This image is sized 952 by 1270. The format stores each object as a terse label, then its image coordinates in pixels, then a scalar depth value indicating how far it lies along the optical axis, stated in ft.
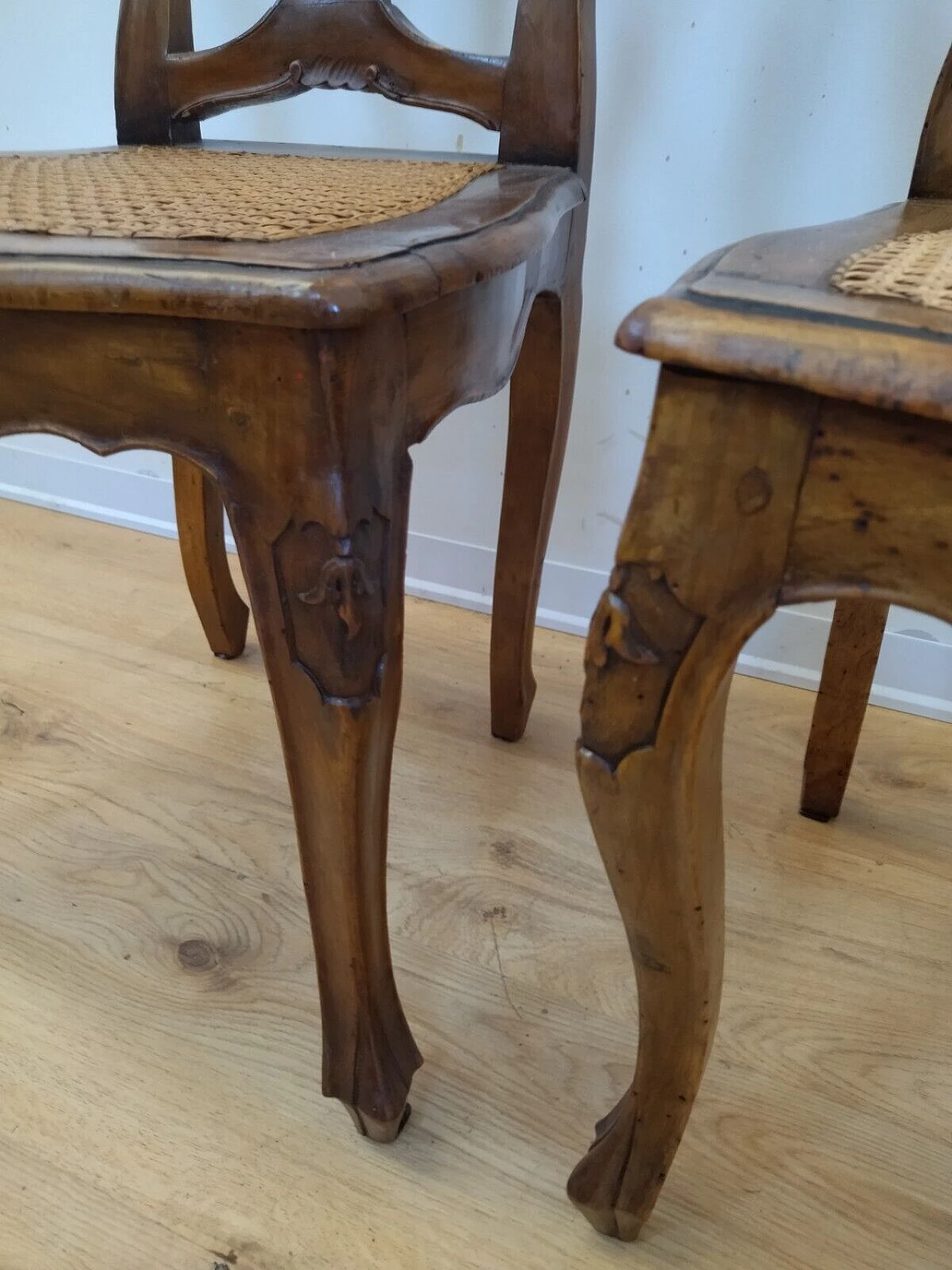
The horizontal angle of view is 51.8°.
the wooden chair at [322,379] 1.43
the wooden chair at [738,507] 1.06
